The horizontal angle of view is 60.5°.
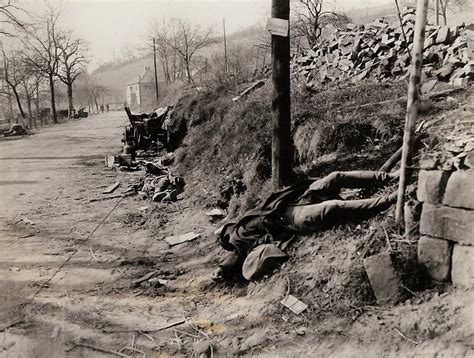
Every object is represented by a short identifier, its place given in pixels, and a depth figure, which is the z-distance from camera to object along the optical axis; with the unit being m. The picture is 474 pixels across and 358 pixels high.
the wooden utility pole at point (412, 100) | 3.68
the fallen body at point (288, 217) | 4.64
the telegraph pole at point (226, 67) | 16.68
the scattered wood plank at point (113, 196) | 9.56
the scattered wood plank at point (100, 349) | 3.97
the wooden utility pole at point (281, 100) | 5.39
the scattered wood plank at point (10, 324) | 4.48
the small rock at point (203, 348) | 3.88
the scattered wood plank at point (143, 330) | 4.36
